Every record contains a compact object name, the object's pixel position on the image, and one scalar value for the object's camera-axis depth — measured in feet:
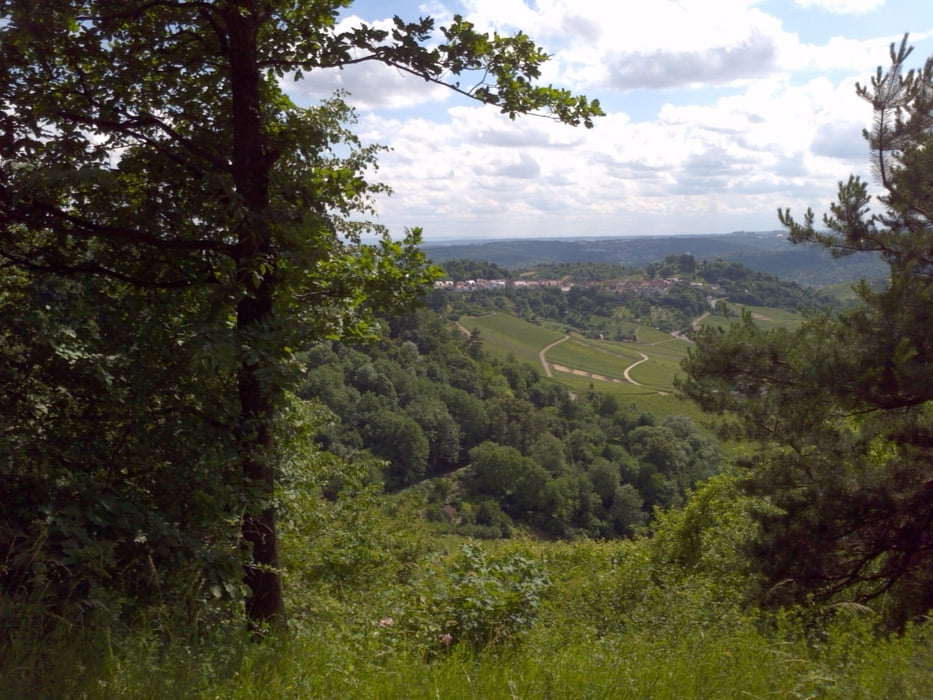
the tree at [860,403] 19.84
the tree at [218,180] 11.67
